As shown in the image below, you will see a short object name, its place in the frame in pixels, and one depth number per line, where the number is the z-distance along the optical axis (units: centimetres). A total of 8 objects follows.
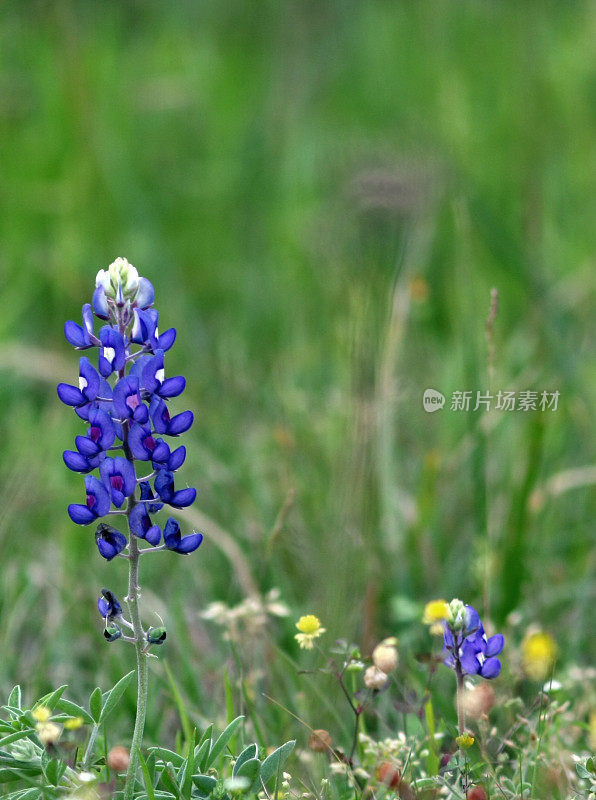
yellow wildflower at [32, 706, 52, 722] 163
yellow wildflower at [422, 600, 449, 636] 176
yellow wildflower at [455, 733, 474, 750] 166
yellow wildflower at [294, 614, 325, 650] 171
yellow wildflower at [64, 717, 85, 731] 164
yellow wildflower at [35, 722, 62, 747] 162
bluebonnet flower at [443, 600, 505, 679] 167
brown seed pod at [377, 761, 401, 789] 166
